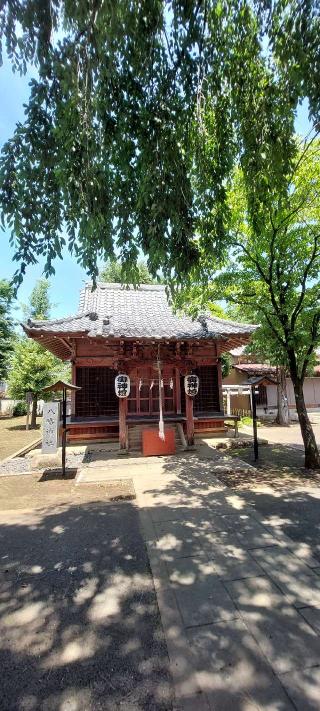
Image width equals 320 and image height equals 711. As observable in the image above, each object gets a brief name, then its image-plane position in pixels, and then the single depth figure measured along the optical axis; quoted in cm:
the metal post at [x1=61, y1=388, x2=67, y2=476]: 863
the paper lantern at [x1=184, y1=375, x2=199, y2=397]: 1169
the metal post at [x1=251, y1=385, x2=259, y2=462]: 989
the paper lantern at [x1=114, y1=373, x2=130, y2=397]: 1114
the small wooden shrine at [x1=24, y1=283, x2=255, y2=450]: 1139
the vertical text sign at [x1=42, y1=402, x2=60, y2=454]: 967
